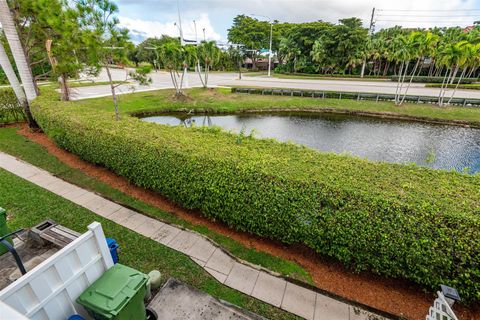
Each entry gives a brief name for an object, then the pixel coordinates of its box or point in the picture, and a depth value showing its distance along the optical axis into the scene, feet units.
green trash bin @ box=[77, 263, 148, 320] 7.69
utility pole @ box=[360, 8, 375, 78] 126.95
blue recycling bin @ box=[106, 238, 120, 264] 11.20
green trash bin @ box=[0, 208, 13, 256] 11.14
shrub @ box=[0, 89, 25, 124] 35.39
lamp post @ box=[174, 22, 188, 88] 69.25
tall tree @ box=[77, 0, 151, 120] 21.56
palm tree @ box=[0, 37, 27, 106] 28.17
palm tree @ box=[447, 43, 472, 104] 48.67
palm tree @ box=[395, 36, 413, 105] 51.72
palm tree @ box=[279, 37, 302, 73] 126.76
